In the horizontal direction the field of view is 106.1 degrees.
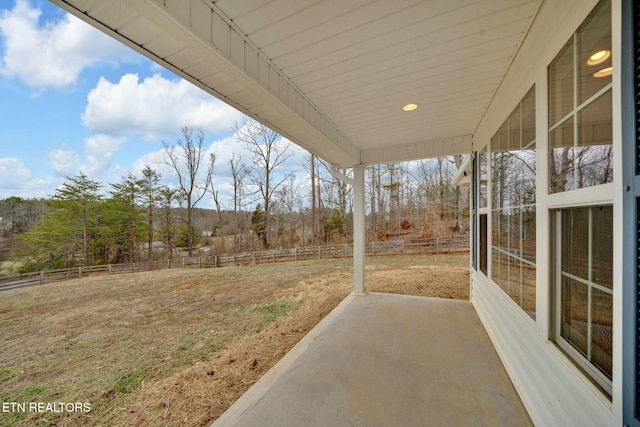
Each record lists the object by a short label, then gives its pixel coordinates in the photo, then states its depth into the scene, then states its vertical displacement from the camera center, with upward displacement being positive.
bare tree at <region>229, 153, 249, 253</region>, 14.98 +1.97
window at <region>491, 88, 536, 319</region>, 1.65 +0.06
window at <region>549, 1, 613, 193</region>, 0.91 +0.47
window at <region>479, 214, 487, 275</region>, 3.07 -0.38
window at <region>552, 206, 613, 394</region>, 0.91 -0.33
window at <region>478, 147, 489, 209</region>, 3.00 +0.48
